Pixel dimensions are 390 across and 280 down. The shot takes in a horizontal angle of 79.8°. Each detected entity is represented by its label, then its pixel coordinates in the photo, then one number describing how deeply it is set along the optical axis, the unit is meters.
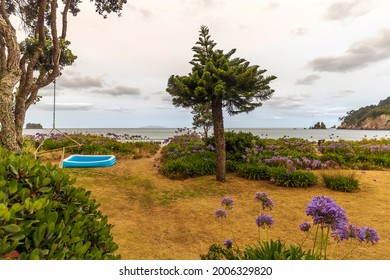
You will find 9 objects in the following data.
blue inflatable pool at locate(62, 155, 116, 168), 11.70
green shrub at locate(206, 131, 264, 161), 11.91
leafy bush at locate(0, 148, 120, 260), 1.42
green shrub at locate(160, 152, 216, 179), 10.29
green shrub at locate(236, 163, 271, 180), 9.76
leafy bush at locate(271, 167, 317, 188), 8.84
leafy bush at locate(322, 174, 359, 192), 8.45
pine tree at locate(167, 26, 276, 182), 8.52
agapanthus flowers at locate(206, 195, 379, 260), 2.56
